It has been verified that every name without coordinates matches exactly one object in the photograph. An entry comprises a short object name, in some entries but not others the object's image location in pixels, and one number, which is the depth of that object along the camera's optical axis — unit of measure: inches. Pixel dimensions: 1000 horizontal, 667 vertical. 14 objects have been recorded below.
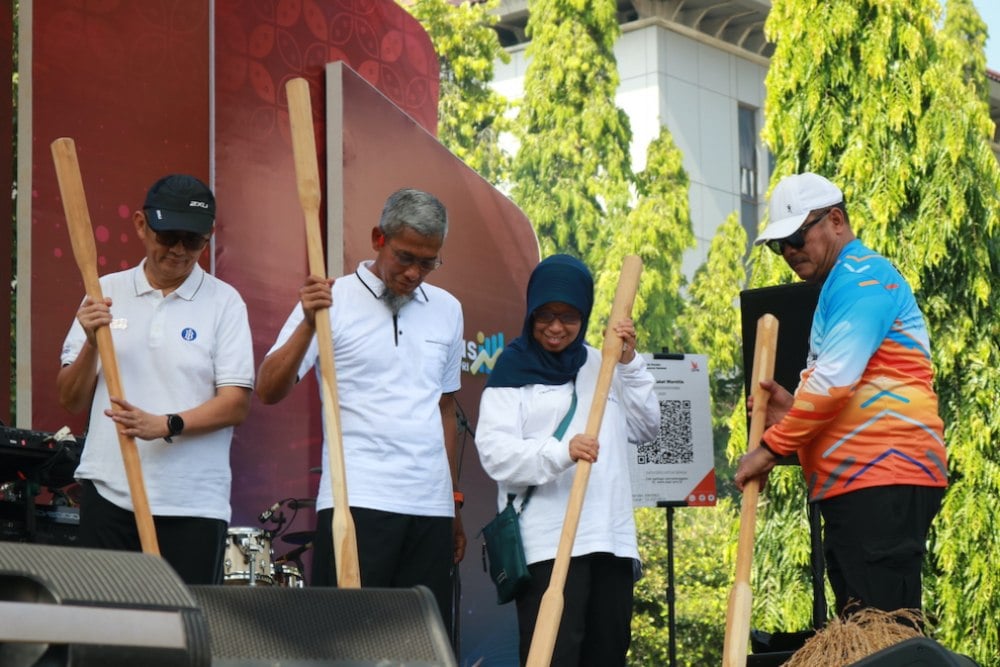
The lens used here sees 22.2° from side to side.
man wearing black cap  244.3
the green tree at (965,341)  606.7
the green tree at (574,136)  1278.9
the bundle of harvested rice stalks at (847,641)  201.9
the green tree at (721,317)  1201.3
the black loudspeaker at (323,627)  143.9
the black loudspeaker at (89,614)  93.7
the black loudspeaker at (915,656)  169.8
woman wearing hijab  256.2
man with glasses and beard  260.2
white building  1450.8
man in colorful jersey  249.3
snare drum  387.7
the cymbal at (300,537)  411.0
